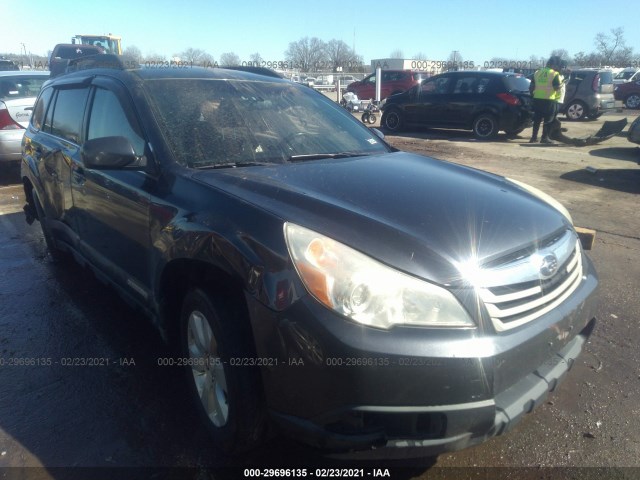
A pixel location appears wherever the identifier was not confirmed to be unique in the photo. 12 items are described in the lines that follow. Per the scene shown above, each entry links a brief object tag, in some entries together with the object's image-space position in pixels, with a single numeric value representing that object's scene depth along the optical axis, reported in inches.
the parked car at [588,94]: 646.5
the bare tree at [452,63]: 1571.4
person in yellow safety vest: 452.8
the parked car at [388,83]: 960.3
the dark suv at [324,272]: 69.0
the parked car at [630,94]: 908.0
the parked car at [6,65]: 886.1
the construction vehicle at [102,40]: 1191.6
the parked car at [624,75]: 1207.6
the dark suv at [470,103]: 498.0
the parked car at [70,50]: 764.6
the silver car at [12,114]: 318.7
